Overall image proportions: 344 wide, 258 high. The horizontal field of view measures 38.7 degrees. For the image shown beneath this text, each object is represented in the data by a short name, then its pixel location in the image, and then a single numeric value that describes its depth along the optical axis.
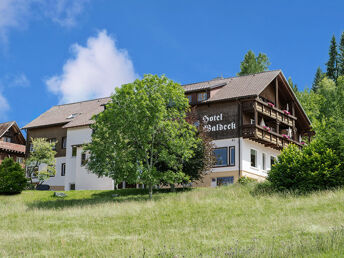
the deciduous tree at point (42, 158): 51.47
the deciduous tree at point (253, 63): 69.06
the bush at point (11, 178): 44.22
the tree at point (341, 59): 78.62
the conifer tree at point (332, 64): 79.31
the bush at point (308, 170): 31.95
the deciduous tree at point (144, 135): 35.78
